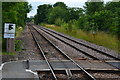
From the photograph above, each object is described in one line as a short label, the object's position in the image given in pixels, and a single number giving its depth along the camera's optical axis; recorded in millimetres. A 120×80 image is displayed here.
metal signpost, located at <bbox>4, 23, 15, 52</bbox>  12648
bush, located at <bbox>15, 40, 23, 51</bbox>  16027
